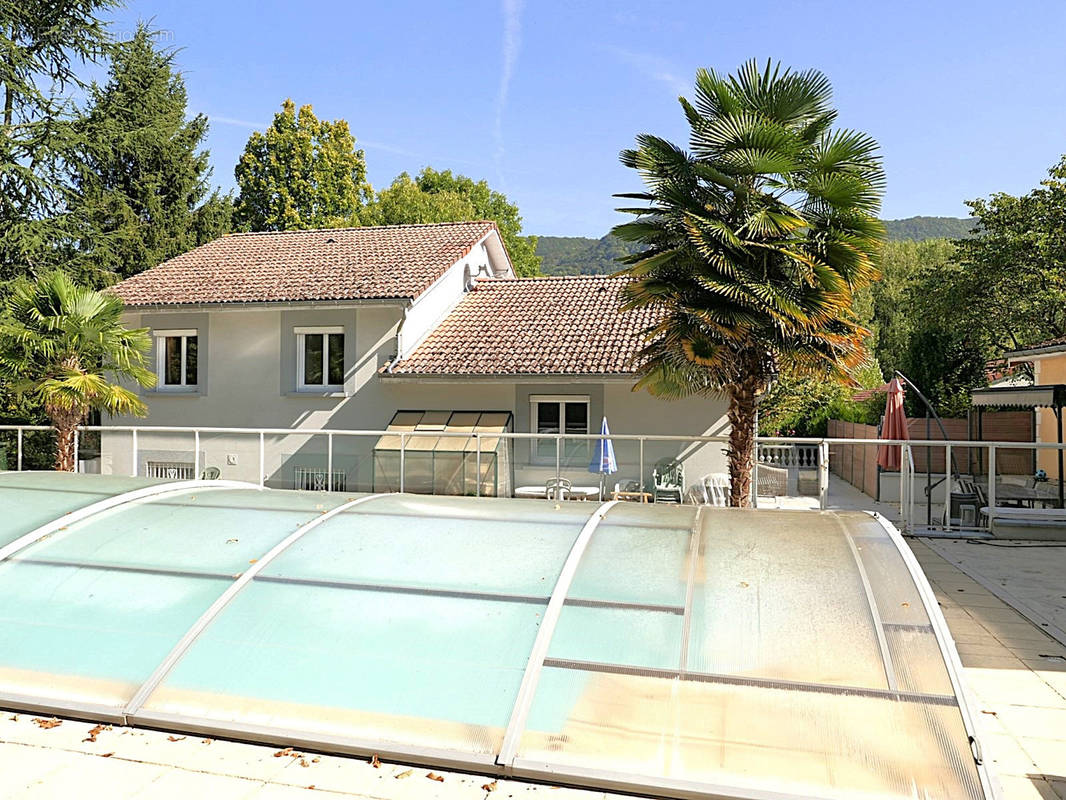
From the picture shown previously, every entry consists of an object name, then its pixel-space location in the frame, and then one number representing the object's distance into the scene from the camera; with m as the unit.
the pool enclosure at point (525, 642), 4.24
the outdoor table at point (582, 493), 12.50
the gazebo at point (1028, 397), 12.74
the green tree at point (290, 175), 39.69
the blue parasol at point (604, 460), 12.57
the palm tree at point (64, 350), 13.70
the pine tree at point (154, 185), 30.97
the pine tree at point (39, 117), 22.48
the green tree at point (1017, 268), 24.73
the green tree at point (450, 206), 39.09
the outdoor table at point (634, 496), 12.58
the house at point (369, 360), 14.76
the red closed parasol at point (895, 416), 15.16
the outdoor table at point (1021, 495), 12.52
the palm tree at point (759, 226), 10.70
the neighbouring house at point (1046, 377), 17.16
